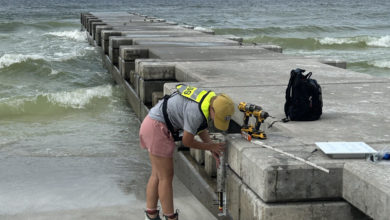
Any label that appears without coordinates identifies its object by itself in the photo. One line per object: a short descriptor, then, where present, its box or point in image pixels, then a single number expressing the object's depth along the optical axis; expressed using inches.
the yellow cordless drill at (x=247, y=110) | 169.2
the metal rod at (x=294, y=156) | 141.8
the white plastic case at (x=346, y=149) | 148.0
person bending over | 159.3
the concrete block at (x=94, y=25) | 820.6
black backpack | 192.9
